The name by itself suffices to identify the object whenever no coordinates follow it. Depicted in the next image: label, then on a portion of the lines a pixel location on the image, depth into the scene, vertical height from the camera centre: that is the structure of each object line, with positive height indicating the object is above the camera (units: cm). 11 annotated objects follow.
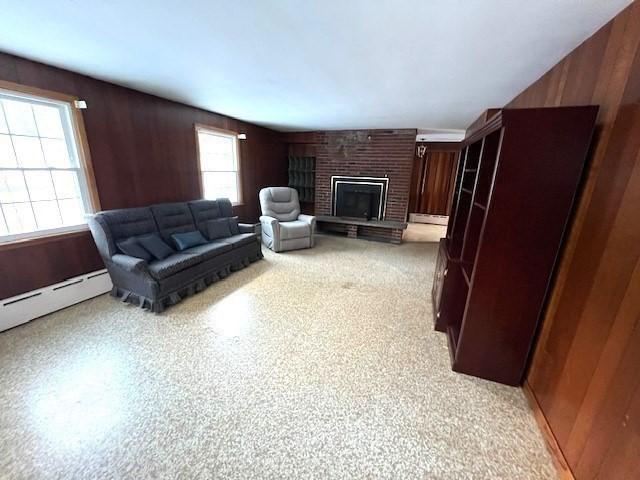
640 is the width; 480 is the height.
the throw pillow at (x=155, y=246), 266 -81
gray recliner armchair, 430 -86
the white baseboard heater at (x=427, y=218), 720 -112
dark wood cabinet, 132 -25
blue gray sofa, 244 -92
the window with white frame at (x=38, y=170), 215 -3
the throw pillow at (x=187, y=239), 302 -84
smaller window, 405 +15
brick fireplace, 498 +35
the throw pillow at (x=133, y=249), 251 -80
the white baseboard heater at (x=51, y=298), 213 -123
